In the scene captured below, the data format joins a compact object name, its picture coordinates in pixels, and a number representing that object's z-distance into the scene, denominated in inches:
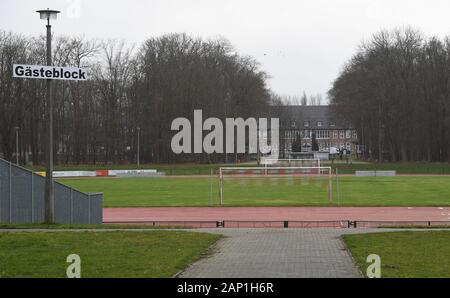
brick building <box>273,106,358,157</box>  6220.5
